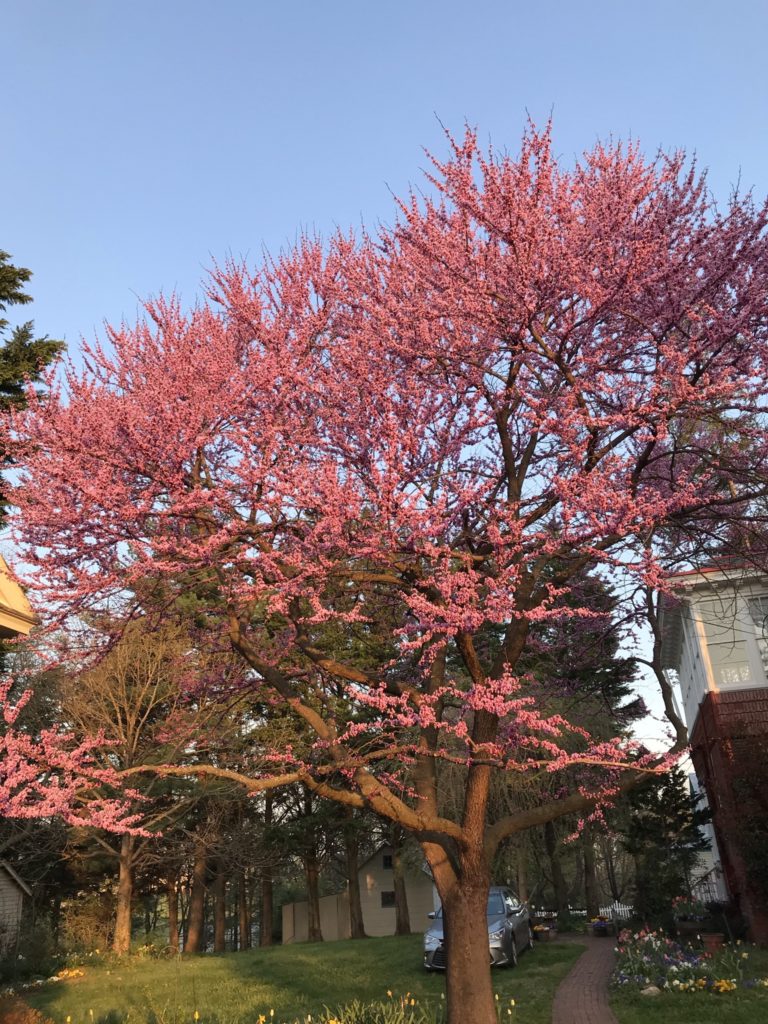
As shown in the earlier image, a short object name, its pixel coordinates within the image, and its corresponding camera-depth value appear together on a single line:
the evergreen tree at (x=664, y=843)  17.06
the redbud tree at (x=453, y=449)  7.25
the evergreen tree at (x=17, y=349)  16.45
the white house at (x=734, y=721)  14.95
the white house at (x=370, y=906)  36.55
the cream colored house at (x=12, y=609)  9.28
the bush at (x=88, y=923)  23.28
